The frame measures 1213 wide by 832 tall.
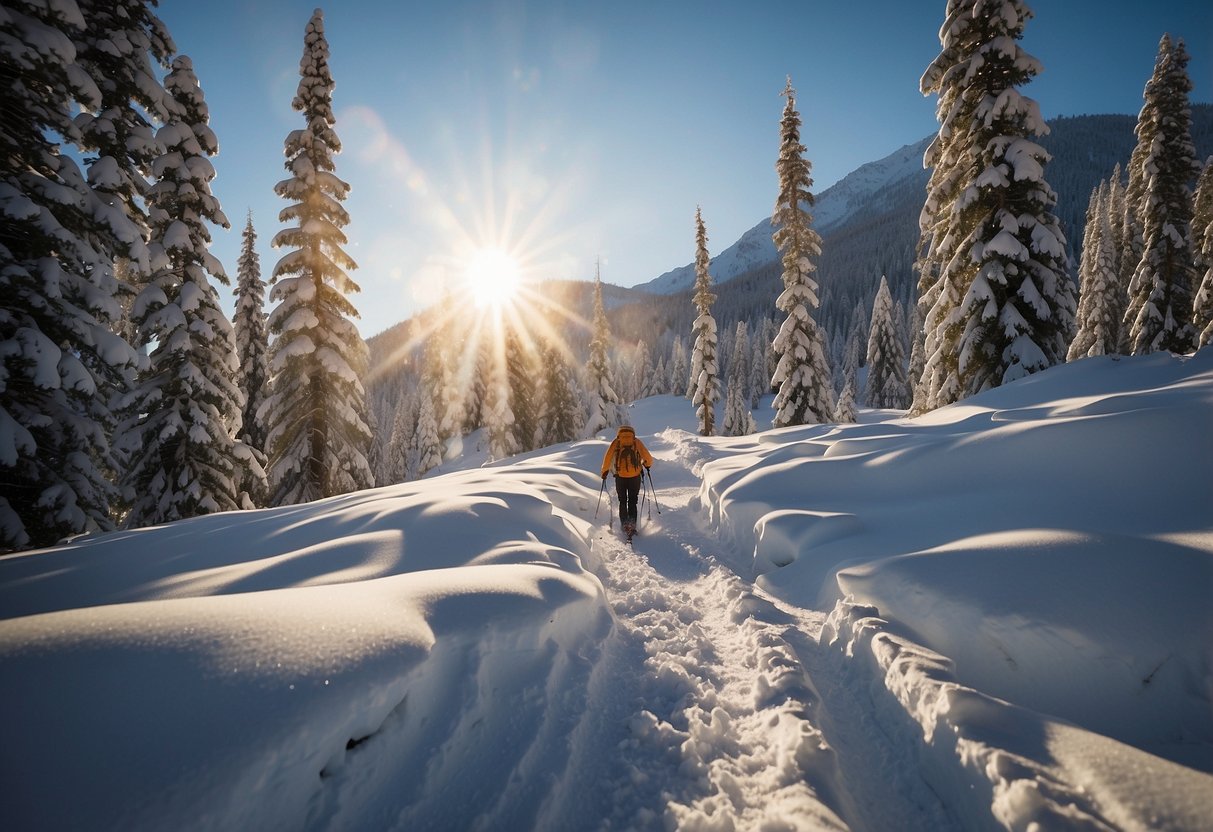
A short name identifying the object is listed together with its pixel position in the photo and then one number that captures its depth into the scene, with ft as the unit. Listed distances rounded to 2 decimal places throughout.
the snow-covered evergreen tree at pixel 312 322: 46.50
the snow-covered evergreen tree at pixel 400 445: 158.81
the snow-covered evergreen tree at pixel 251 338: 74.59
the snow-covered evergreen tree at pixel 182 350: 39.47
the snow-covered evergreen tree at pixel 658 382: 276.41
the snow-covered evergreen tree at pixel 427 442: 134.21
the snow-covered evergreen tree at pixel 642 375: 283.38
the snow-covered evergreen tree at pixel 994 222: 37.14
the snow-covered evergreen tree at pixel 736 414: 123.13
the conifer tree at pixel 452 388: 132.77
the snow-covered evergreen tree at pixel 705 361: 97.25
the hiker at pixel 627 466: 29.19
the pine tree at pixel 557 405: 116.47
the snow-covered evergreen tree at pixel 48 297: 25.41
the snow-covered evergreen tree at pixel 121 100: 34.06
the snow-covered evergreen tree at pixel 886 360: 145.89
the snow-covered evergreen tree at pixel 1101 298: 108.37
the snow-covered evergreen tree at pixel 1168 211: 69.56
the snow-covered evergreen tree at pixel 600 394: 117.60
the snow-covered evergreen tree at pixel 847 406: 118.42
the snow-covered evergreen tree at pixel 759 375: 236.63
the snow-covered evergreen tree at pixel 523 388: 116.37
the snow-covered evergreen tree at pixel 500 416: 108.37
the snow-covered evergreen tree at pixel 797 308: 70.23
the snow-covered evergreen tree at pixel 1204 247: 60.18
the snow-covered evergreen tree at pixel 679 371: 249.55
